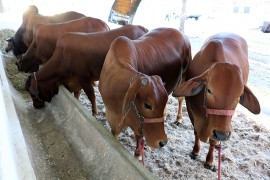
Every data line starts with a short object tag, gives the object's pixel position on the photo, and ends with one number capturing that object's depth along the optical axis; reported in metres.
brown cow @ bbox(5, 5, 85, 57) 5.79
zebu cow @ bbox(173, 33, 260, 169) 2.15
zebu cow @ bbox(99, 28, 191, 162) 2.12
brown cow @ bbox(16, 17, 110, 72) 4.49
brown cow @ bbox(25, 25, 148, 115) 3.60
